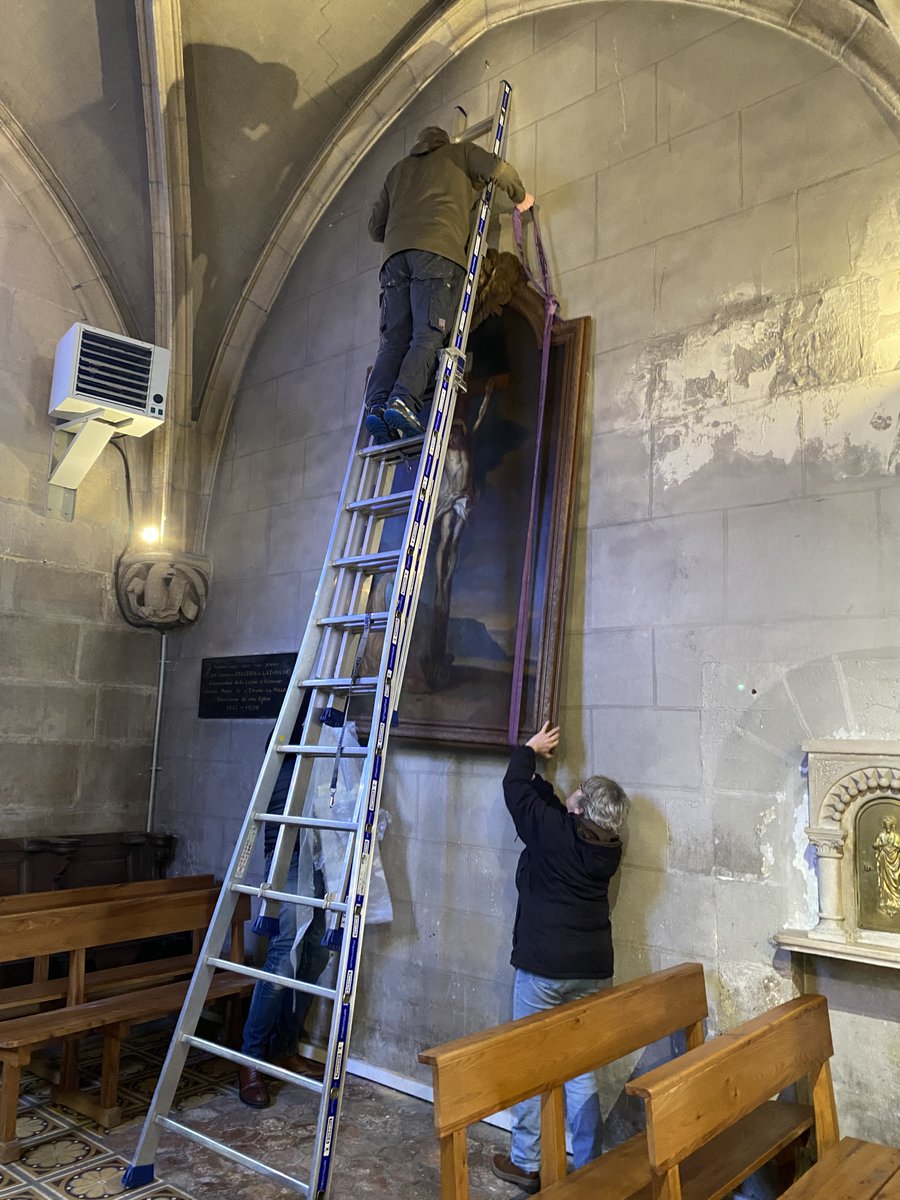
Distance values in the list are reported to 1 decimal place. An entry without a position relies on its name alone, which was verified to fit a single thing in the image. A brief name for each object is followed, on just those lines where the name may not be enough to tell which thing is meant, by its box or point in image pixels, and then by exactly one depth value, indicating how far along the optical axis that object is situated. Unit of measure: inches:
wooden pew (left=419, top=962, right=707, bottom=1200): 80.5
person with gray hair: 116.6
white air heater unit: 183.3
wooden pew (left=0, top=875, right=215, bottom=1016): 146.8
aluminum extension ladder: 103.8
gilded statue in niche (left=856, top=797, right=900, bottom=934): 106.1
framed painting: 140.5
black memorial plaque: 185.3
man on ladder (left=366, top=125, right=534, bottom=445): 142.0
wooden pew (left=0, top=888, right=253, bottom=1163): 122.3
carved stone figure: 201.5
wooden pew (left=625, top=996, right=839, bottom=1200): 75.9
